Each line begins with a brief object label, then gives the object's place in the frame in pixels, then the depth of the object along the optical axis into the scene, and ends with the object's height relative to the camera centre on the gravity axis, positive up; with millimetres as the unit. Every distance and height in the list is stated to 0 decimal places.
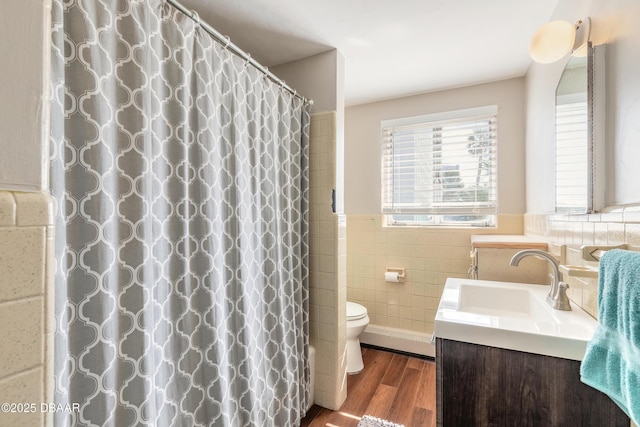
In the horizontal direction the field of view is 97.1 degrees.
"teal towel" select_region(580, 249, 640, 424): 541 -259
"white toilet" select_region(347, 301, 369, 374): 2061 -896
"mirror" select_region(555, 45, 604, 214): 952 +304
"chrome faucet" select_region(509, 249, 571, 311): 1099 -283
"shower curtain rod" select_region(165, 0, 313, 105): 998 +720
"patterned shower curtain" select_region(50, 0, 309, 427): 723 -41
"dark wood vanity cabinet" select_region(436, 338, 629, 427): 798 -538
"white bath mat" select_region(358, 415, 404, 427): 1588 -1185
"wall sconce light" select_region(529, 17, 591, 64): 1083 +709
